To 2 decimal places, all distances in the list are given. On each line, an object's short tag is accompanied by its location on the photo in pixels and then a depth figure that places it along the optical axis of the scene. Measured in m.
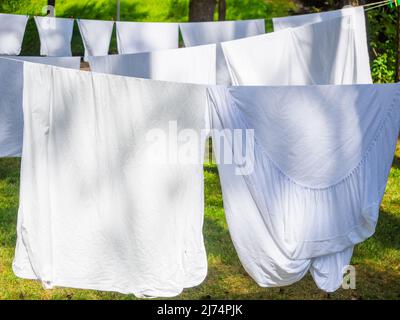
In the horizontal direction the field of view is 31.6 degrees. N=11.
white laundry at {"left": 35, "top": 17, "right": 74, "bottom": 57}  9.91
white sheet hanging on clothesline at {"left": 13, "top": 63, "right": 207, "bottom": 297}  3.92
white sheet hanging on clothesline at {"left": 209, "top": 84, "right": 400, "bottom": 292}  4.00
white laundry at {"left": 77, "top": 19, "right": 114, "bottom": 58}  9.58
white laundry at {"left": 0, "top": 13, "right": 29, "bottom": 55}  9.85
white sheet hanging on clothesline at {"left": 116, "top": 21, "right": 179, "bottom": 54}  8.93
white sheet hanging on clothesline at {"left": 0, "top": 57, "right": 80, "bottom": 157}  6.56
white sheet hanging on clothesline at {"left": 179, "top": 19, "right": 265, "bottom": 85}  8.52
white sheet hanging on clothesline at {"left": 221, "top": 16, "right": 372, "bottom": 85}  6.17
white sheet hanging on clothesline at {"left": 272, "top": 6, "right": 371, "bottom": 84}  6.88
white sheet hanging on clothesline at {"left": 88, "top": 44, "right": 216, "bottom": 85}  6.05
